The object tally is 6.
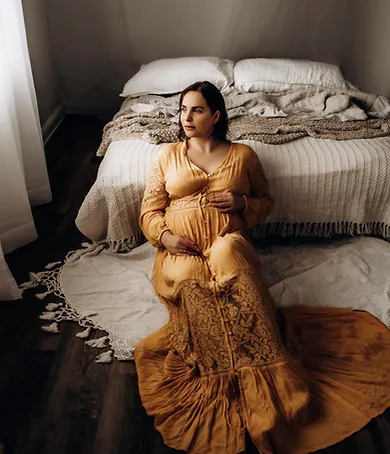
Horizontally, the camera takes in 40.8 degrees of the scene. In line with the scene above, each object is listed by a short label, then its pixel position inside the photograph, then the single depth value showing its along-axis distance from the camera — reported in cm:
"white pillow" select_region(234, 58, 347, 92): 293
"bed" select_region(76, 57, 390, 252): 218
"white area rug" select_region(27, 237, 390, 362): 192
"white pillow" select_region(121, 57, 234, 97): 298
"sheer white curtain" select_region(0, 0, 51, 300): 216
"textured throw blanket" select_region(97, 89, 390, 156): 233
